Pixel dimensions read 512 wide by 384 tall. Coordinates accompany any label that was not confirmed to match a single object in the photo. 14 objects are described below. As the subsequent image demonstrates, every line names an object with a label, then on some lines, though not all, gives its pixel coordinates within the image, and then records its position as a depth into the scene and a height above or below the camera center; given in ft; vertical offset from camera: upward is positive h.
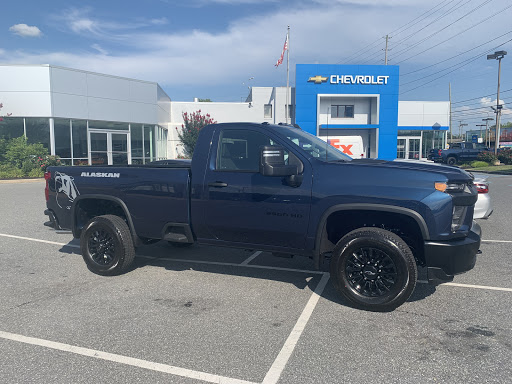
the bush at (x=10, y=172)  67.50 -3.71
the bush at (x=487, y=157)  111.31 -1.32
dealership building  71.36 +9.59
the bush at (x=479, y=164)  107.17 -3.13
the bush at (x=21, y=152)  69.72 -0.34
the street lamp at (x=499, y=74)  121.28 +23.67
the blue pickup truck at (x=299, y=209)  13.10 -2.06
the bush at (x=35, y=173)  69.21 -3.89
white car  24.23 -3.08
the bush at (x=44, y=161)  69.93 -1.88
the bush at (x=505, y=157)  111.65 -1.28
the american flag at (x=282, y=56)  106.99 +25.55
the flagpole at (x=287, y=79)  109.60 +19.73
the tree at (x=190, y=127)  108.06 +6.32
